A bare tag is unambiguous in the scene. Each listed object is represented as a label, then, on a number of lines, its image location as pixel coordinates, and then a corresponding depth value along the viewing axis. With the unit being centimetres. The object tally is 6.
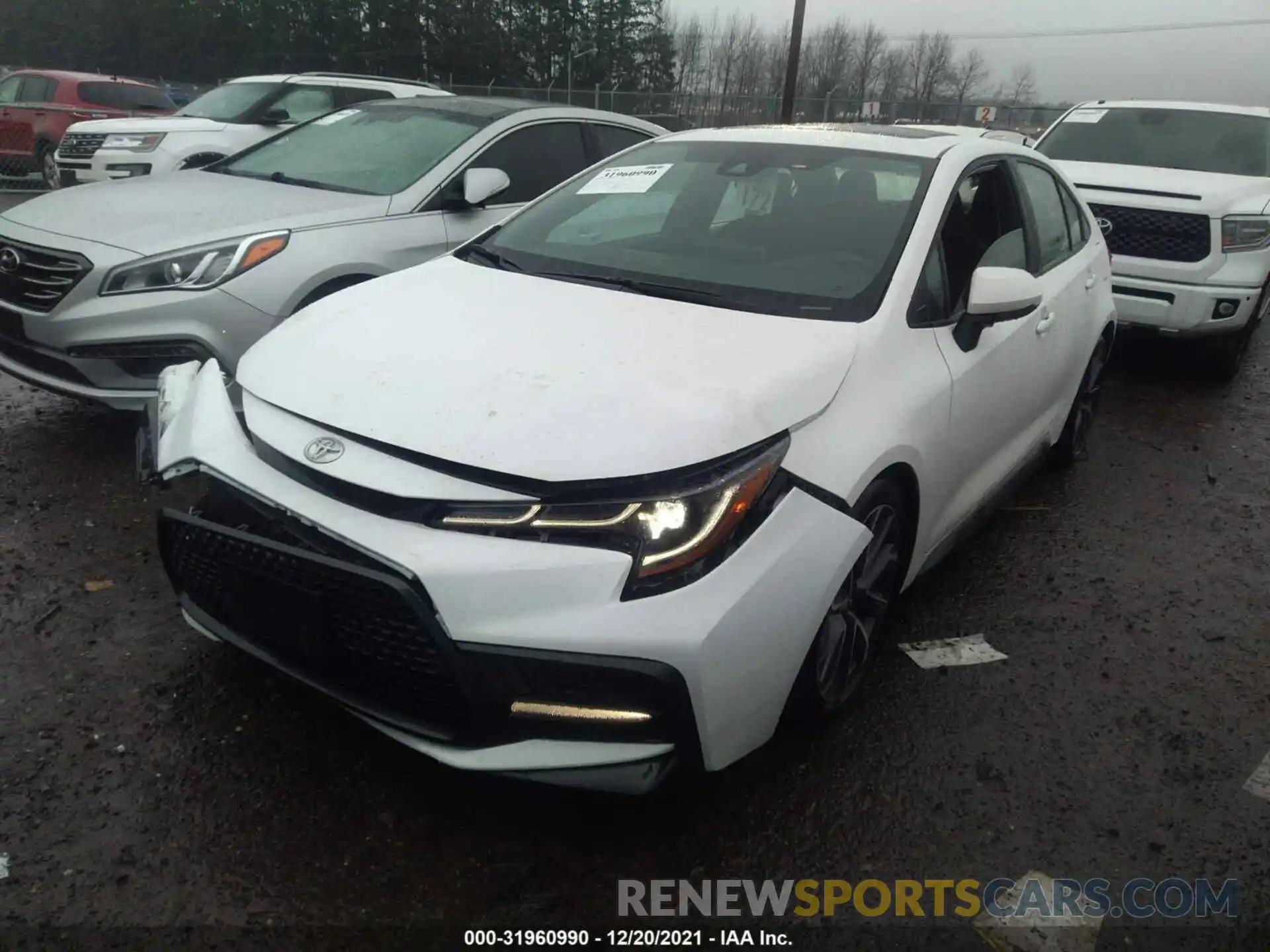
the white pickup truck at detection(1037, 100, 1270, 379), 605
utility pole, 1777
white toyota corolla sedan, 192
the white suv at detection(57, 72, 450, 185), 930
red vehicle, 1379
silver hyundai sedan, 373
